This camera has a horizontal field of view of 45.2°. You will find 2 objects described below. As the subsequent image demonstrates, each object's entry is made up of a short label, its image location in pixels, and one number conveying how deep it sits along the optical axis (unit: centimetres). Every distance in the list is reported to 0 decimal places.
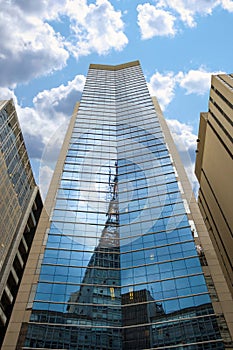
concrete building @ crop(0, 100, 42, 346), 3700
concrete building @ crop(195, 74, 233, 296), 4184
